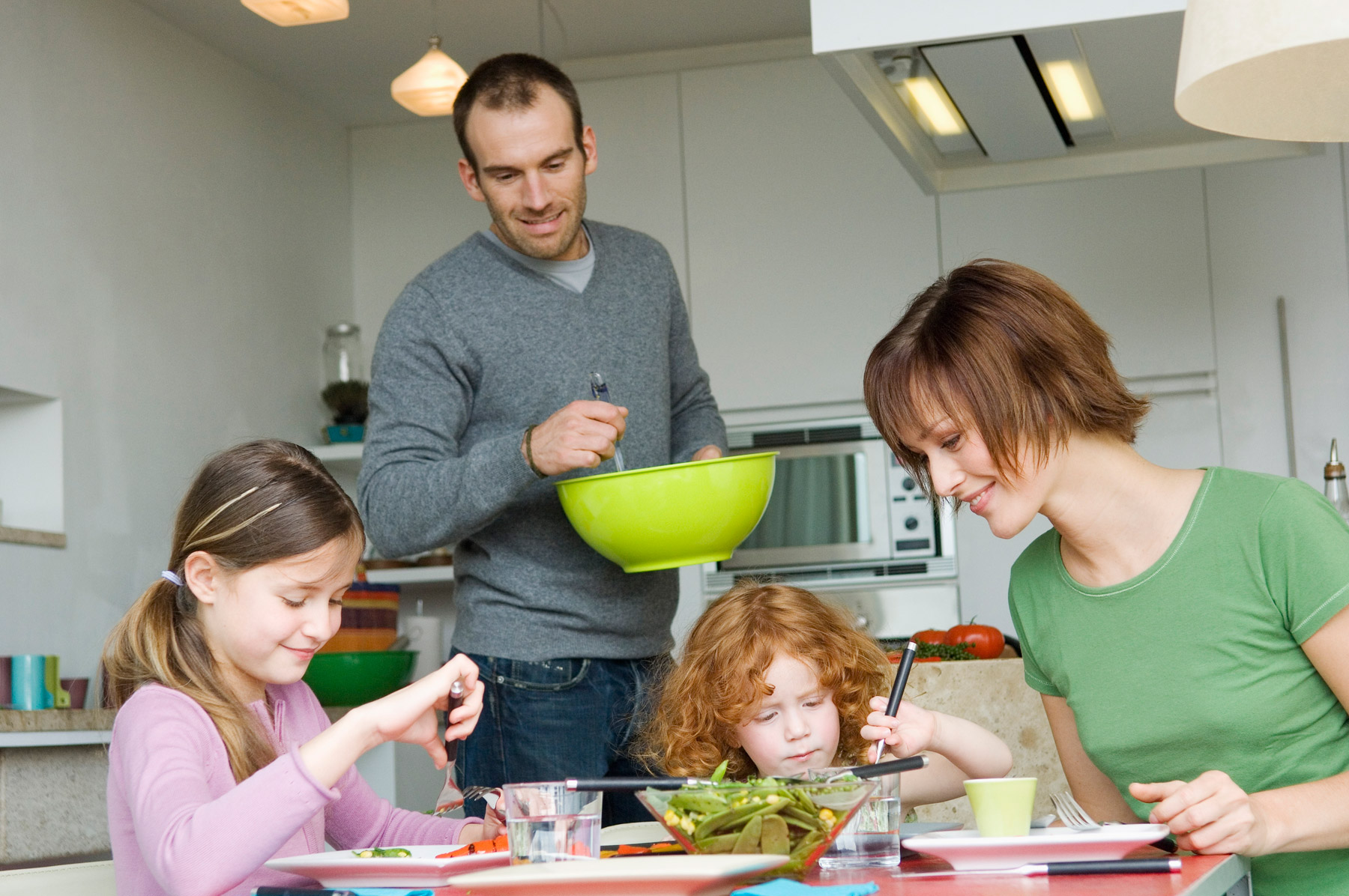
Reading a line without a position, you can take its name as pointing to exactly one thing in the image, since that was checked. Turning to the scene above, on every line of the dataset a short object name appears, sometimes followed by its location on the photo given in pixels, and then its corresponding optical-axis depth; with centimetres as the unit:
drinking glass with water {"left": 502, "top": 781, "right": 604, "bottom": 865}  208
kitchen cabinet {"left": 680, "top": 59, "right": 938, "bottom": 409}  627
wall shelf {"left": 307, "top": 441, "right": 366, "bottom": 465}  659
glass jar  696
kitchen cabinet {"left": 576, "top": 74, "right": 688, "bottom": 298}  657
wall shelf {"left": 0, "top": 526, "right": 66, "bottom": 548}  464
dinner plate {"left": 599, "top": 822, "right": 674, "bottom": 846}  251
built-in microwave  614
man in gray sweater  289
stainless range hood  326
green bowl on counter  556
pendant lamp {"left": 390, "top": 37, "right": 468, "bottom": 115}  536
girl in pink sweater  220
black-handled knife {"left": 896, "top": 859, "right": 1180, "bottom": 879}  204
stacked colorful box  566
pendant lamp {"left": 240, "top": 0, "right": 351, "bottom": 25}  484
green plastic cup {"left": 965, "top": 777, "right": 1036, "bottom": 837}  215
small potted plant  672
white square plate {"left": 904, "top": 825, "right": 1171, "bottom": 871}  208
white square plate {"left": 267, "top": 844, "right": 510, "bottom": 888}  212
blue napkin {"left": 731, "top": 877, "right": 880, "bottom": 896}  192
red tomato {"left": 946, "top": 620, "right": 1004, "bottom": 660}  390
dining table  197
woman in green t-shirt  238
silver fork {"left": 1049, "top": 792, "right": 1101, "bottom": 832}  220
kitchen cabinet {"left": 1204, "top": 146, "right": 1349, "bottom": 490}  576
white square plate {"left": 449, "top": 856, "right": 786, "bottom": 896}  190
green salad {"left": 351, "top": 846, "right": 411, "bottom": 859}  218
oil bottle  458
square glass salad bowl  204
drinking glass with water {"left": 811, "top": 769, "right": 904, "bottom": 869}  220
